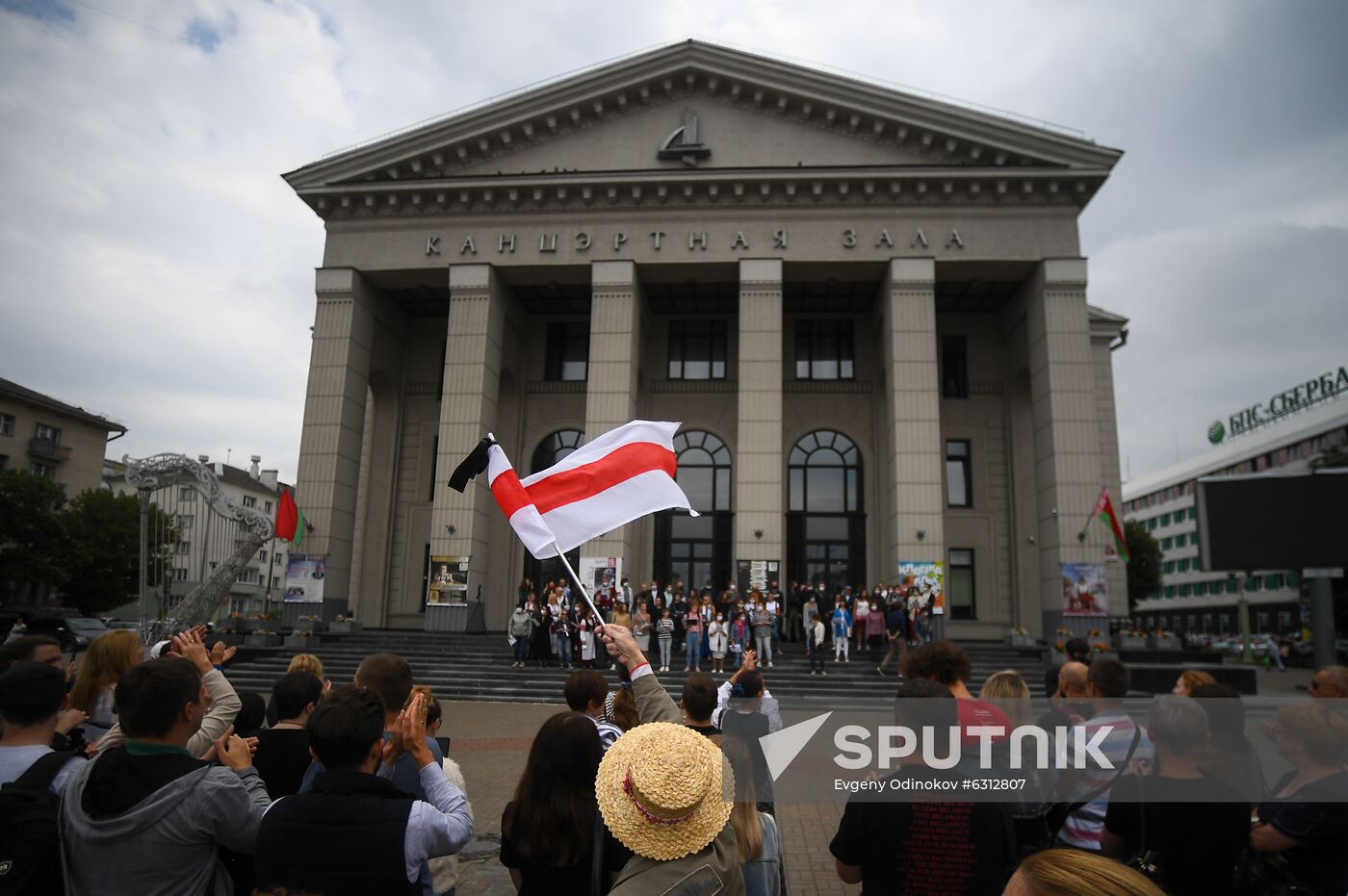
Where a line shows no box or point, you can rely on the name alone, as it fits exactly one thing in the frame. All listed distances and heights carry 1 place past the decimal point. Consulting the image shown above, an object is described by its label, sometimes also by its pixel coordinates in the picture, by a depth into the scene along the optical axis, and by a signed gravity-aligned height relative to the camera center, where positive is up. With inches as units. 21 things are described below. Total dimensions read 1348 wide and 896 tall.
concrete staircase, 752.3 -91.5
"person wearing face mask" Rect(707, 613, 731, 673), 794.2 -54.3
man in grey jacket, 120.6 -35.1
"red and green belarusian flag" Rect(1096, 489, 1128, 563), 930.1 +79.7
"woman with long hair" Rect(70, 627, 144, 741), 185.6 -22.4
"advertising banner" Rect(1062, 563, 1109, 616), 941.8 +0.6
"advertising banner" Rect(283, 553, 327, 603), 1028.5 -10.4
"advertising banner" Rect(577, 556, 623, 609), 974.4 +6.2
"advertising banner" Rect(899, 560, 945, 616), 896.9 +6.8
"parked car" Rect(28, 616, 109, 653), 979.3 -94.8
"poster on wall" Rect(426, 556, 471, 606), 1010.1 -8.3
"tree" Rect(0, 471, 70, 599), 1764.3 +65.0
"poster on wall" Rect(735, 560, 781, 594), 973.8 +9.8
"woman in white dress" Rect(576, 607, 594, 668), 801.6 -58.9
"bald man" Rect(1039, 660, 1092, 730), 208.5 -27.0
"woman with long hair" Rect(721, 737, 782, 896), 129.6 -39.2
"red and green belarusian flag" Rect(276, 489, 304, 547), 1005.2 +59.0
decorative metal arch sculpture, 860.6 +80.7
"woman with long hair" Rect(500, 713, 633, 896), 120.8 -35.5
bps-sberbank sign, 2335.1 +579.0
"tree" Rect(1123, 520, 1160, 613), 2119.8 +74.6
